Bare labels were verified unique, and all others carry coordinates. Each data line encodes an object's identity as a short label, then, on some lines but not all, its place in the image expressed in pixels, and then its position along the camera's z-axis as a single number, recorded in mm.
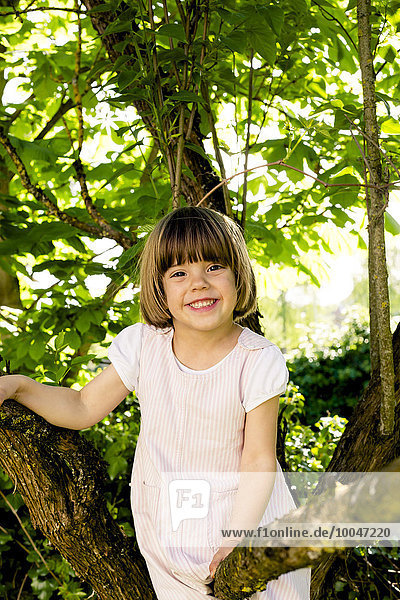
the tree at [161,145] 1751
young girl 1546
